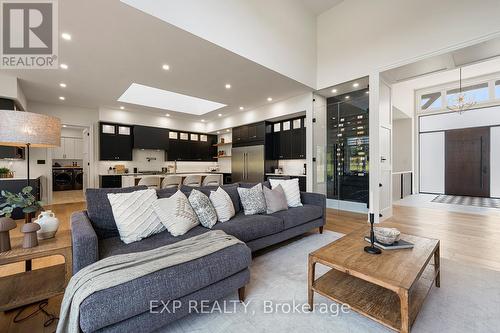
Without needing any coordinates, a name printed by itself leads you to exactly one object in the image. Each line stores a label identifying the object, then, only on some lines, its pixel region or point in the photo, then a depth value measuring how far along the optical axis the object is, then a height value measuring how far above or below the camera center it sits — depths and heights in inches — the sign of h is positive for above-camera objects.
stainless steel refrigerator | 249.8 +1.4
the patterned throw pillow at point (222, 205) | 97.1 -18.6
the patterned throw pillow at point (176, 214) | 78.8 -18.8
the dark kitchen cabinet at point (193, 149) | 294.4 +24.2
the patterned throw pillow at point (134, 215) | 73.0 -17.8
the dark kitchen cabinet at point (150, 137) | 261.6 +35.9
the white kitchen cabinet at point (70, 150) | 347.3 +27.1
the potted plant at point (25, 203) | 55.1 -10.2
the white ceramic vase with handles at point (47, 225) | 60.4 -17.1
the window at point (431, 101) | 279.1 +84.4
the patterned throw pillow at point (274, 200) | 115.1 -19.9
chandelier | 239.9 +71.6
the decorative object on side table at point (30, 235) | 54.6 -18.0
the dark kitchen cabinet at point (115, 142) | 243.0 +28.2
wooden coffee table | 50.3 -29.0
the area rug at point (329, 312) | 57.1 -43.7
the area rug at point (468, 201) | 210.5 -40.4
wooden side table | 51.3 -32.1
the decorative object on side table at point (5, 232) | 52.5 -16.8
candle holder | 65.1 -26.4
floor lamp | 60.9 +11.1
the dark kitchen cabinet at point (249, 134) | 250.7 +38.4
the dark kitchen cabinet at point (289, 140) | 228.9 +28.4
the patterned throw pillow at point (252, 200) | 110.7 -19.0
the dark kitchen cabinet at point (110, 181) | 234.7 -17.2
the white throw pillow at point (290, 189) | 129.0 -15.1
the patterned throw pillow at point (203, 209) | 88.7 -18.6
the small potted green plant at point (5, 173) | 172.2 -5.5
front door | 250.5 +2.4
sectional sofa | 42.5 -27.1
